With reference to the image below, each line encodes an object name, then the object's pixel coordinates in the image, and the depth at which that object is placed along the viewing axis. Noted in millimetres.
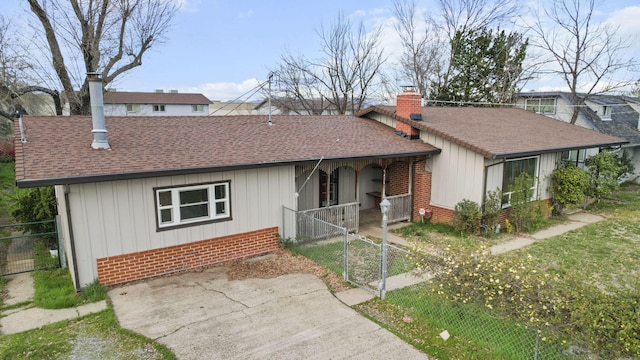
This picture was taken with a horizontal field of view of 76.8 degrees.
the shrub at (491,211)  11734
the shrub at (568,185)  13953
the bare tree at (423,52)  31648
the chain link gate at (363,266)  8027
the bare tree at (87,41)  20266
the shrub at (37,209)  10578
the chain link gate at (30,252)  9320
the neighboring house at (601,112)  22812
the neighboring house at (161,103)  51031
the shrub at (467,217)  11680
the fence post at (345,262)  8219
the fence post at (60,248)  9220
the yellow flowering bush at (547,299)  4312
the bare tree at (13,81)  18812
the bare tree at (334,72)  29969
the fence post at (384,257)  7177
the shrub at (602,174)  14869
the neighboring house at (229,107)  63400
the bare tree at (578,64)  21594
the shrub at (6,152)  27125
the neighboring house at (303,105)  32438
